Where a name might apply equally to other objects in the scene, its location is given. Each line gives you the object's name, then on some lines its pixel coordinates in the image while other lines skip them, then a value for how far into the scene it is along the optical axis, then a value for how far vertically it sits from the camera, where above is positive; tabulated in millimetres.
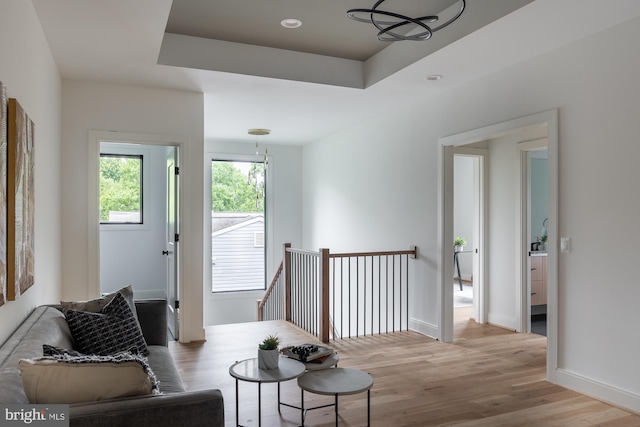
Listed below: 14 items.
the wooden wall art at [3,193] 2082 +99
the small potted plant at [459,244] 8492 -531
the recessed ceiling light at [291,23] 3746 +1523
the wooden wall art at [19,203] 2275 +62
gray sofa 1449 -606
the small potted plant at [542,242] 6023 -353
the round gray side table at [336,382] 2432 -893
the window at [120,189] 7340 +401
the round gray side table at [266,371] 2475 -849
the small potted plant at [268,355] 2615 -776
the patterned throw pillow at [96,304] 2922 -560
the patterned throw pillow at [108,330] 2594 -651
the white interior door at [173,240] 4941 -284
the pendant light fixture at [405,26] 2653 +1467
